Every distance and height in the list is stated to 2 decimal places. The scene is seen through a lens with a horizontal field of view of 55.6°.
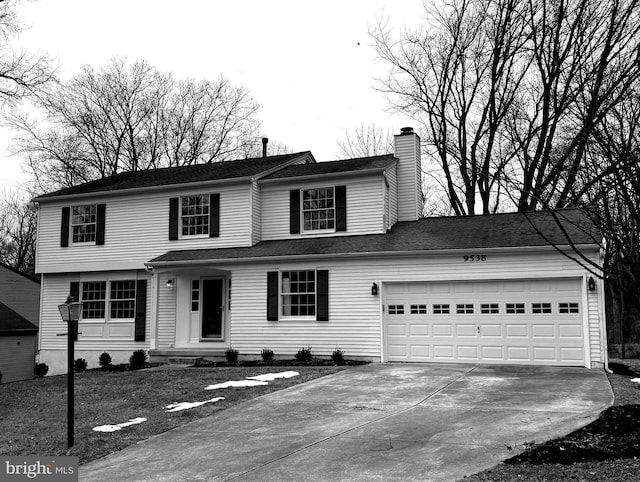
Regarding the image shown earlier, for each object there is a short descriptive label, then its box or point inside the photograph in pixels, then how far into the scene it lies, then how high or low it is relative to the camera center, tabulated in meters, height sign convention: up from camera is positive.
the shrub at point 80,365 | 18.16 -1.44
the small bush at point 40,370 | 19.45 -1.69
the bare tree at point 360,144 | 32.31 +9.03
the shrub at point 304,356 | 15.83 -1.09
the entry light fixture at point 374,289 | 15.74 +0.62
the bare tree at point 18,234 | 42.78 +5.96
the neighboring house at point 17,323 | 24.94 -0.23
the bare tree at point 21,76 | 21.53 +8.57
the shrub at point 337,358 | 15.31 -1.12
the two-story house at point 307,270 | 14.56 +1.21
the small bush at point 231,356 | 16.31 -1.12
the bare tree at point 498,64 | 21.38 +9.76
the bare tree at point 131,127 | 32.69 +10.47
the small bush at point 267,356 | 16.21 -1.11
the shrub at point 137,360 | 16.86 -1.22
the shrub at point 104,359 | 18.22 -1.28
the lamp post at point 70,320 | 8.59 -0.05
